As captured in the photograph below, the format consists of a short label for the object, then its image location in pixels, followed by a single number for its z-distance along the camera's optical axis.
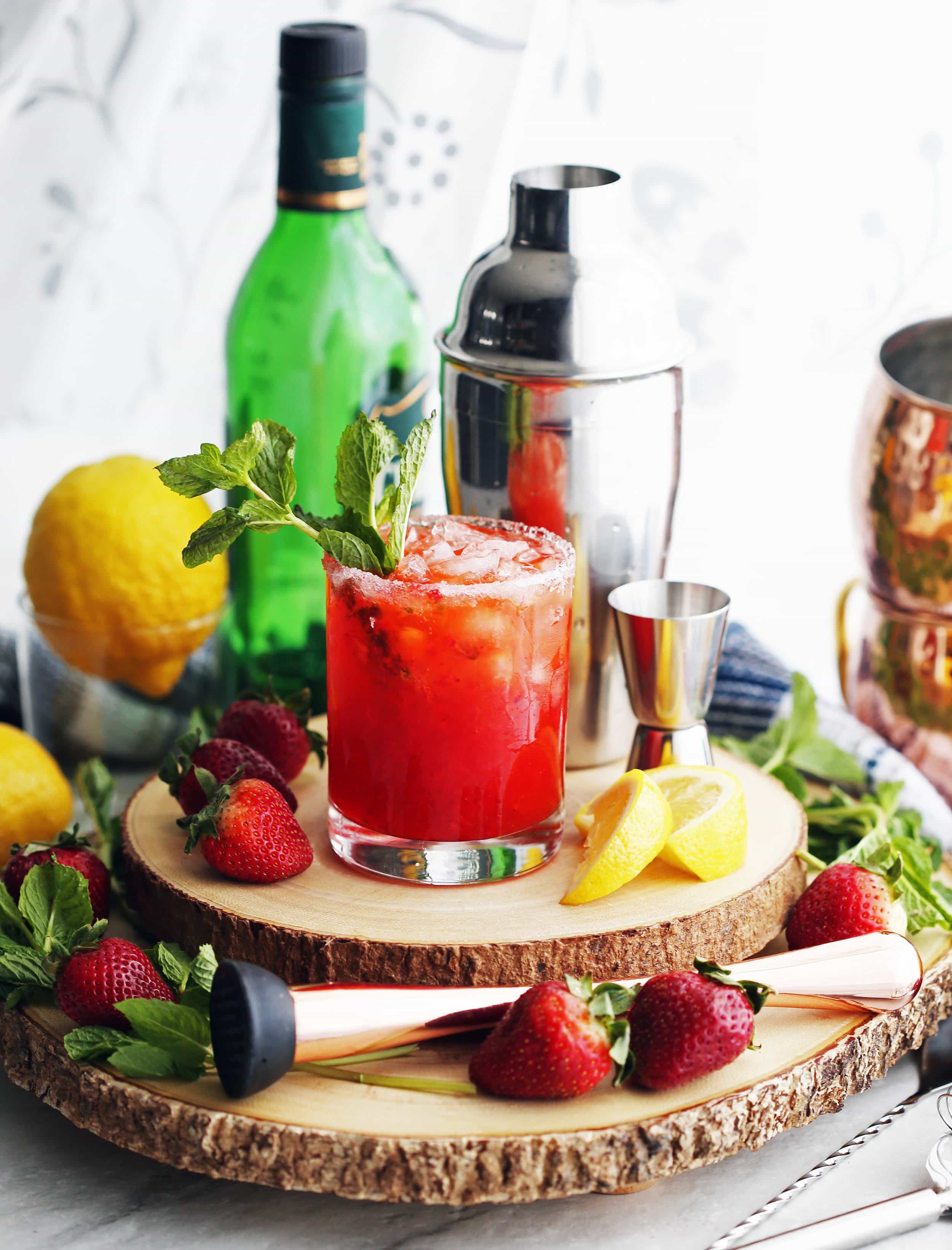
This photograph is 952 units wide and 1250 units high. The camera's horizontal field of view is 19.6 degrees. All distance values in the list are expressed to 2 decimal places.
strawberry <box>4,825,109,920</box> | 0.91
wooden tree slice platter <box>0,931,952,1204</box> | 0.81
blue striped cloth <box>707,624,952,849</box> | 1.02
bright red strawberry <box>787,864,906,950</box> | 0.90
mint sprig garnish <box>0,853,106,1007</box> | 0.87
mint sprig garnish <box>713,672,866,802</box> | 1.03
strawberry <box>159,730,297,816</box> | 0.92
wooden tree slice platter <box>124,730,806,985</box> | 0.87
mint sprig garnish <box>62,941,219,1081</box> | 0.83
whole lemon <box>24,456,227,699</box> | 1.05
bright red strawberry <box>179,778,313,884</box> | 0.89
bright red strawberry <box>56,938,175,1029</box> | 0.85
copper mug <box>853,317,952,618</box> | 1.04
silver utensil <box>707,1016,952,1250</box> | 0.83
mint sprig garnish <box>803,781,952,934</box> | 0.93
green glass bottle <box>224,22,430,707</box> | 1.07
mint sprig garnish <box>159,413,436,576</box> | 0.88
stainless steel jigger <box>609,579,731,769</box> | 0.93
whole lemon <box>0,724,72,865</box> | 0.98
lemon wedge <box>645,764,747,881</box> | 0.90
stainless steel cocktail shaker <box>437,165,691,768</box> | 0.94
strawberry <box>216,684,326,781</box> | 0.96
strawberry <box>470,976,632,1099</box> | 0.82
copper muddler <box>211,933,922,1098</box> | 0.81
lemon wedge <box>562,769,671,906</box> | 0.89
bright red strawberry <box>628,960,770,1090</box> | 0.83
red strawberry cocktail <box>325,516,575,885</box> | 0.88
